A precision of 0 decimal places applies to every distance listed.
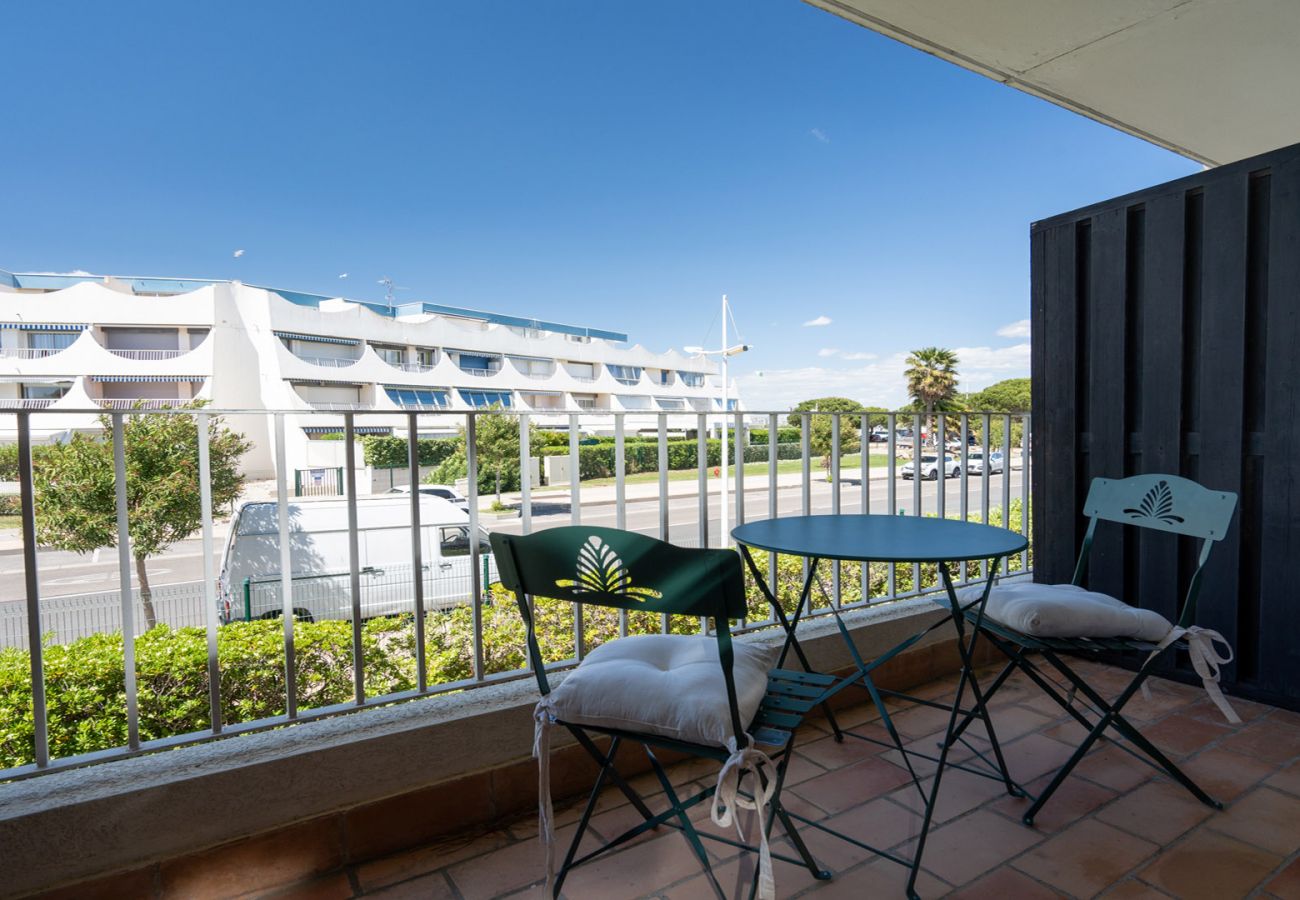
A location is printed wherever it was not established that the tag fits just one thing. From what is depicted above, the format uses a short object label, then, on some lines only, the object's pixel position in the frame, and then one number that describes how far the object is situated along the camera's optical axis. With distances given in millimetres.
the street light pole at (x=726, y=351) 20756
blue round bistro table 1604
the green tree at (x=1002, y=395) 48750
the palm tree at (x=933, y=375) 37531
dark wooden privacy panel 2393
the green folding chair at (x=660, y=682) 1171
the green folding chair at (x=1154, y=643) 1831
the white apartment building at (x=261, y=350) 42188
